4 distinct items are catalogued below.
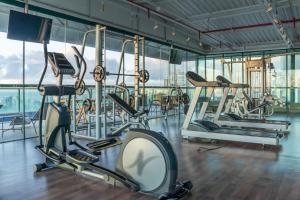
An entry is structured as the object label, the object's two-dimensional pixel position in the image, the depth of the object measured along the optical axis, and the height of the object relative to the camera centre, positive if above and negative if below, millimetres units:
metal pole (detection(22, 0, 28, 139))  5589 +274
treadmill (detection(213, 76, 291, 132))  6516 -579
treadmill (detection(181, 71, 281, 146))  5090 -657
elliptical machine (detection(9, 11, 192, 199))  2686 -577
